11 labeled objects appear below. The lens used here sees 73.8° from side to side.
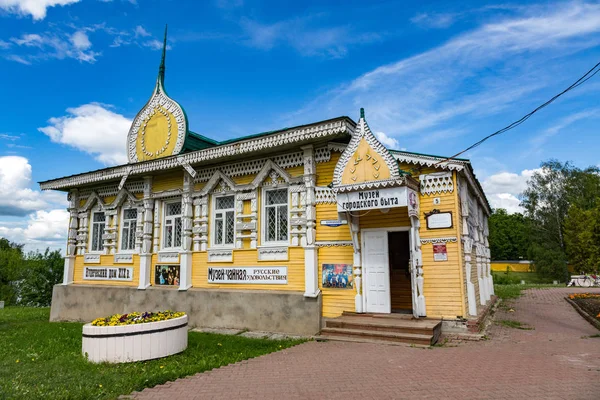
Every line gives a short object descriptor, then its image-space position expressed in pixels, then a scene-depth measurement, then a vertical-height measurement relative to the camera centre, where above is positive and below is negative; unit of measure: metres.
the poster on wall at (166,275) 13.05 -0.40
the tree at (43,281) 25.20 -1.06
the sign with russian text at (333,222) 10.43 +1.00
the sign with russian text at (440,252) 9.31 +0.19
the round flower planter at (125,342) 7.15 -1.42
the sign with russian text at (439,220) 9.36 +0.93
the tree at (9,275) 29.64 -0.79
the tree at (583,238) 31.36 +1.68
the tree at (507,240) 62.10 +3.04
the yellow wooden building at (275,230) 9.45 +0.92
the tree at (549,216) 37.06 +4.11
